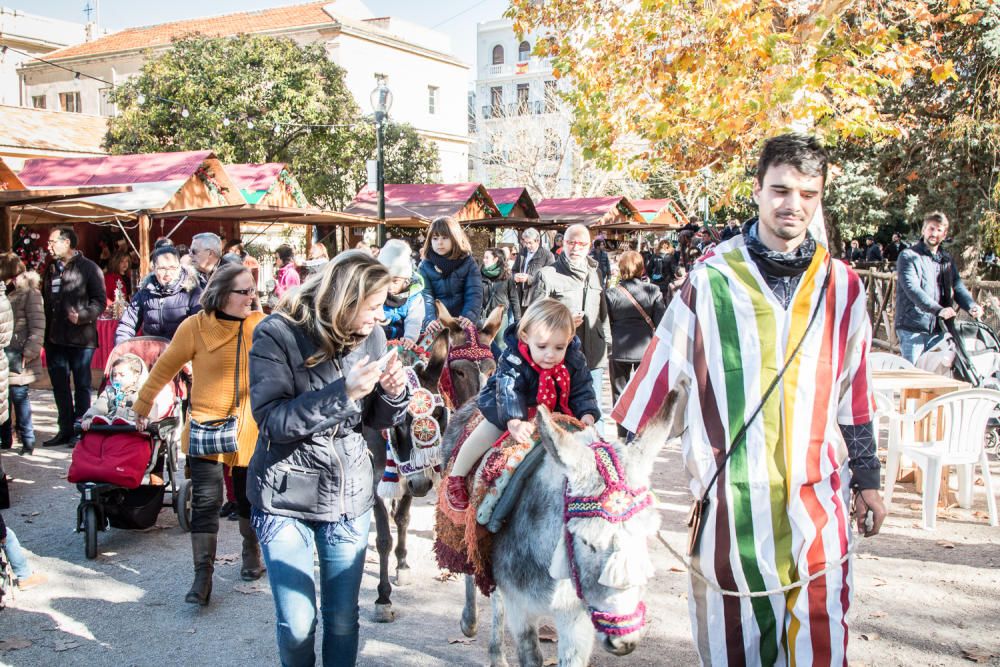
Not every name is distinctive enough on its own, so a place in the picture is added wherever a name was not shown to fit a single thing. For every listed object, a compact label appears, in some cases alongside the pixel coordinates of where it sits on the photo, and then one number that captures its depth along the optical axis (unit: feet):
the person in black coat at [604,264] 44.69
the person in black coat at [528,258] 34.48
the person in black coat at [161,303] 21.81
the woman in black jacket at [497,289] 36.37
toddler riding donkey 12.66
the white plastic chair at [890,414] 21.29
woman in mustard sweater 15.48
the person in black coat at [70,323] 28.02
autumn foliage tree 27.84
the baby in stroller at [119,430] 18.72
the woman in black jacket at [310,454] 9.64
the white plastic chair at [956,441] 20.11
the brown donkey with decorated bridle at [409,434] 15.44
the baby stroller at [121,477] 18.58
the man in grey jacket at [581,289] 25.13
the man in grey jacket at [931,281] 25.14
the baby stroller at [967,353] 25.44
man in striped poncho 7.80
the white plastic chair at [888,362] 24.32
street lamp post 49.73
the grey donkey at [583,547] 8.52
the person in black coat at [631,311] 26.86
